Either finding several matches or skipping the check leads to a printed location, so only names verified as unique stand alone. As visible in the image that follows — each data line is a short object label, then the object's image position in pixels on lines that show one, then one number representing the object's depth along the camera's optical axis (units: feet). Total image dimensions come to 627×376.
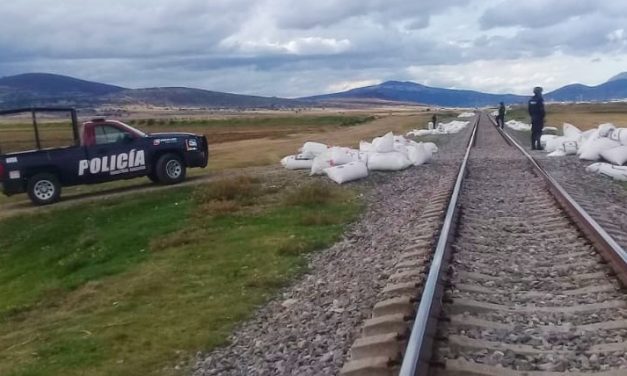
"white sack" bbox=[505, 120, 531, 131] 154.30
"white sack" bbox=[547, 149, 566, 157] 76.89
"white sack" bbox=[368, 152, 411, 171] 64.90
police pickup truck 61.93
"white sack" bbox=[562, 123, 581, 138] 82.31
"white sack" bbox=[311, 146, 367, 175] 62.80
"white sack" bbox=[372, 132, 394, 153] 67.25
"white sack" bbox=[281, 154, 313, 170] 71.46
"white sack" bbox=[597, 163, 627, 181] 56.44
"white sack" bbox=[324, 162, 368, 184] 58.59
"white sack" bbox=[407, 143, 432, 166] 70.08
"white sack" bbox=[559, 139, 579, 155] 76.69
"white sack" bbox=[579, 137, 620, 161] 68.69
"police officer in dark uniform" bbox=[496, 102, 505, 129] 161.52
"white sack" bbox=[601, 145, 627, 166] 64.44
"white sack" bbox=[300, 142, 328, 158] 72.78
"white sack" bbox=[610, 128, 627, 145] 68.08
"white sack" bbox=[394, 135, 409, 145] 76.01
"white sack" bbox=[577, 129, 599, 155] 71.26
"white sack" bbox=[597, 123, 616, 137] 71.31
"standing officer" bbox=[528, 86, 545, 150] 81.66
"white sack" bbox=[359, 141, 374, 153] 68.85
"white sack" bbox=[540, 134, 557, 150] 89.86
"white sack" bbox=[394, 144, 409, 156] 69.92
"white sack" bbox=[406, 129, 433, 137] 140.36
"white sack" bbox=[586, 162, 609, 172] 60.40
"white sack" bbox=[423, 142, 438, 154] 75.79
